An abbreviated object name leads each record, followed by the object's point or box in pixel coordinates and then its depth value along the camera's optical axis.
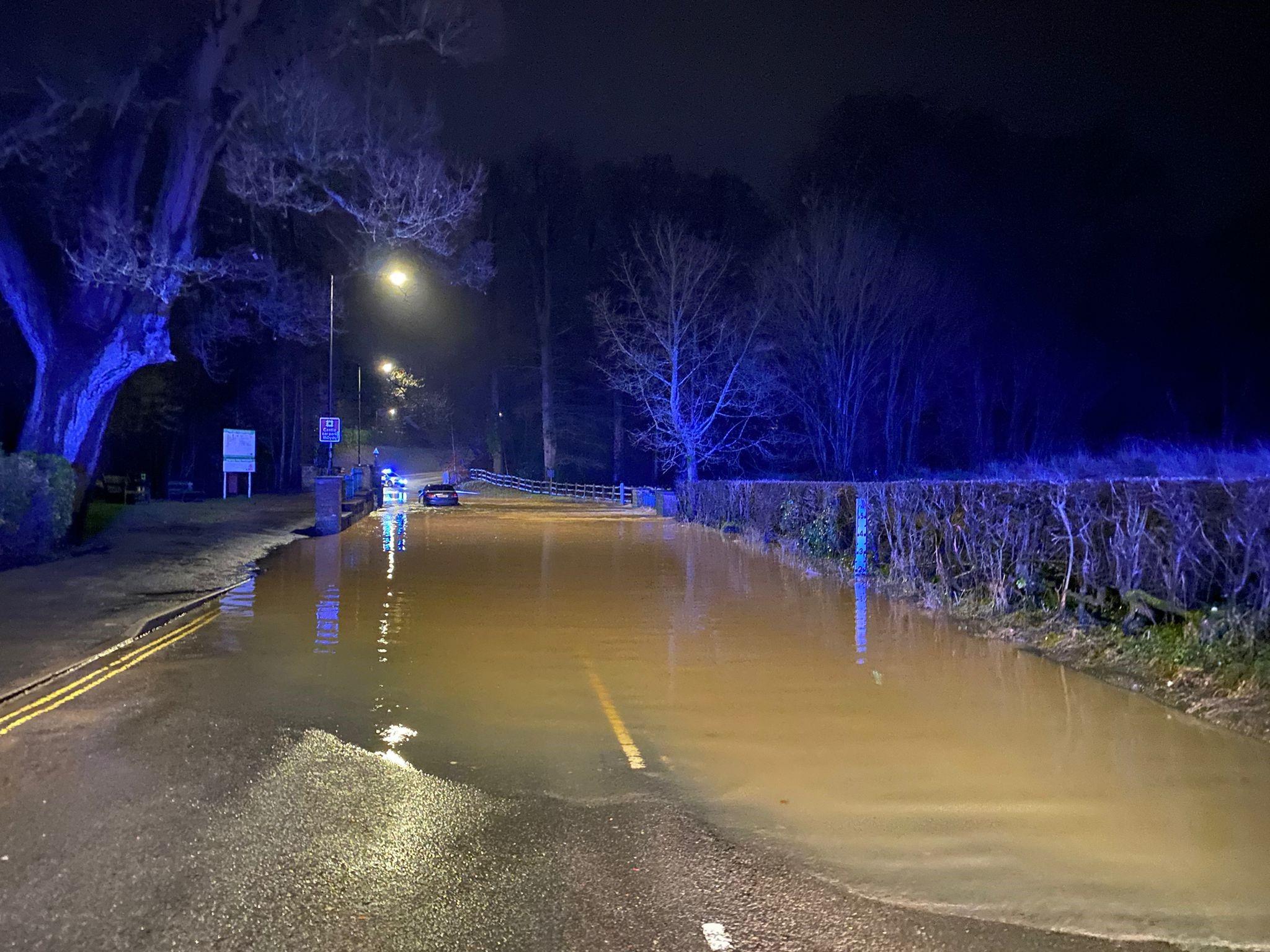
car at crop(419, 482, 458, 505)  47.41
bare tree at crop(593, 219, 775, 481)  41.94
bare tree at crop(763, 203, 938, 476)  37.72
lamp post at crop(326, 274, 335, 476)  30.36
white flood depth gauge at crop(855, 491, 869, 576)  17.17
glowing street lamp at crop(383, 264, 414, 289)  26.96
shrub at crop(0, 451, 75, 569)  17.45
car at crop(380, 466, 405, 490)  73.31
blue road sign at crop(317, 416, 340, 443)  33.53
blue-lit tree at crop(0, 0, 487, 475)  19.95
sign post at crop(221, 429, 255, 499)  43.78
